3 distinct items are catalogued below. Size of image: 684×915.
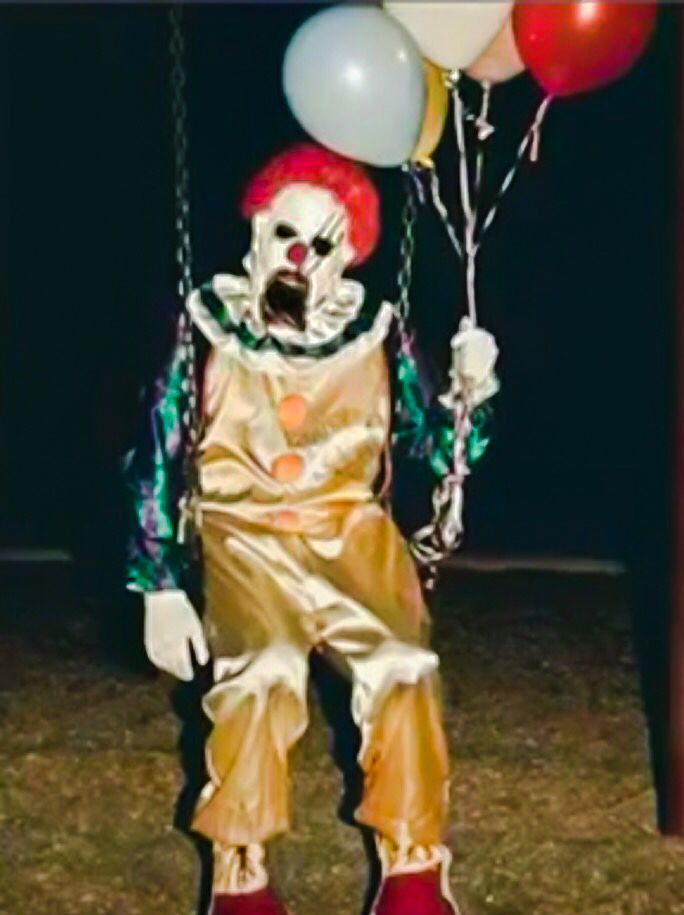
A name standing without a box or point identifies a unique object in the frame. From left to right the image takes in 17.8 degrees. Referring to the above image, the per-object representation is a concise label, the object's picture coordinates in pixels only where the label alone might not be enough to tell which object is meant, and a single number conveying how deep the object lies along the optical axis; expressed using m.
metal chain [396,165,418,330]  3.00
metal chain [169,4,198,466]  2.88
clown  2.83
